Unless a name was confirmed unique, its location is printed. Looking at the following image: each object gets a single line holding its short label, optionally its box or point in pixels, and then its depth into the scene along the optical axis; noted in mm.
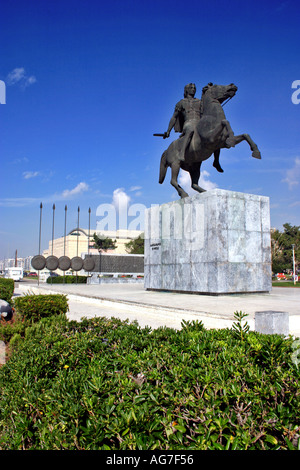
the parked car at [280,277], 44819
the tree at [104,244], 65575
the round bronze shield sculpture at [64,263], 25766
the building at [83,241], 75750
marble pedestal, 12180
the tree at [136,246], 62094
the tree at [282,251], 51750
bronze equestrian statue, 12219
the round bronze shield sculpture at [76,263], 26375
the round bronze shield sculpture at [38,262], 24406
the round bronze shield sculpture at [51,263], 25188
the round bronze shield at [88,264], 27016
